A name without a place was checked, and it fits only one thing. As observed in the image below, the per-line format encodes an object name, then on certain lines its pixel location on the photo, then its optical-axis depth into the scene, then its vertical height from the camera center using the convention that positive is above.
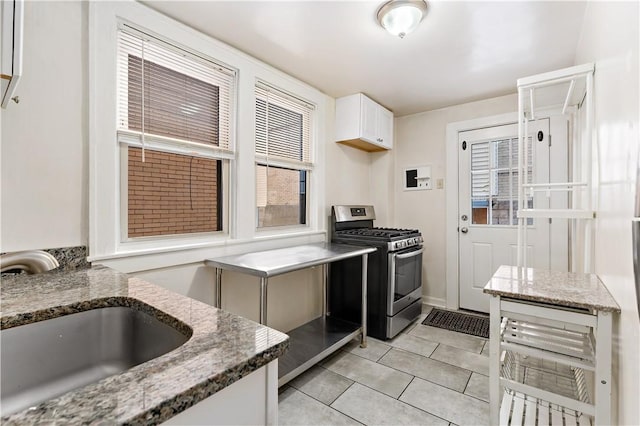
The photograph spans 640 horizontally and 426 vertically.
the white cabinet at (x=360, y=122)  3.12 +0.98
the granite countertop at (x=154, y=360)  0.45 -0.29
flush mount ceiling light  1.72 +1.17
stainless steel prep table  1.88 -0.57
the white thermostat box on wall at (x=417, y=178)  3.71 +0.44
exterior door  3.04 +0.09
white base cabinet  0.54 -0.37
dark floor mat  2.94 -1.14
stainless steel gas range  2.74 -0.63
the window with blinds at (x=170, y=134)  1.81 +0.53
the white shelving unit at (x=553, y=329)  1.29 -0.60
